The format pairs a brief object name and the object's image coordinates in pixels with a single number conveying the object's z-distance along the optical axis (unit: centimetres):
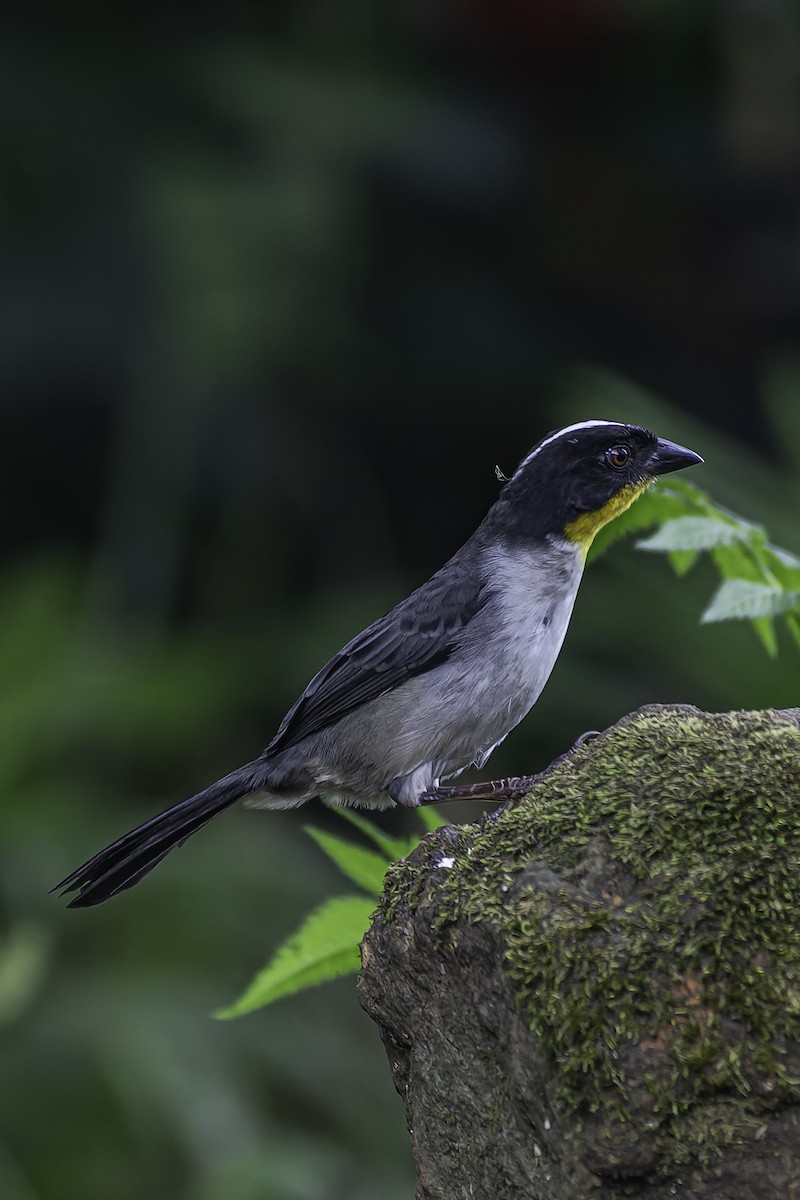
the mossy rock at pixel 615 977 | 439
